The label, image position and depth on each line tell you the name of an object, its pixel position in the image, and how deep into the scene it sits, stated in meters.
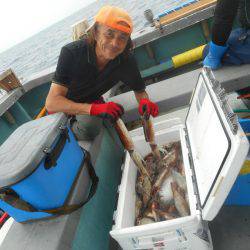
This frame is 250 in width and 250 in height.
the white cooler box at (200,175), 1.32
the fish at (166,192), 2.05
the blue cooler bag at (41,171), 1.47
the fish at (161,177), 2.19
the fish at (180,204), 1.87
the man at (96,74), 2.11
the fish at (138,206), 2.09
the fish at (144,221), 1.94
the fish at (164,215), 1.89
